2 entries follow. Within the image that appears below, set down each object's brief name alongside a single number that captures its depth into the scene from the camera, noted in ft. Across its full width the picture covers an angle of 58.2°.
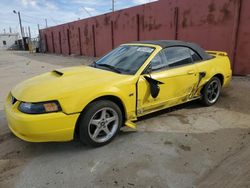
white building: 173.99
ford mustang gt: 9.42
